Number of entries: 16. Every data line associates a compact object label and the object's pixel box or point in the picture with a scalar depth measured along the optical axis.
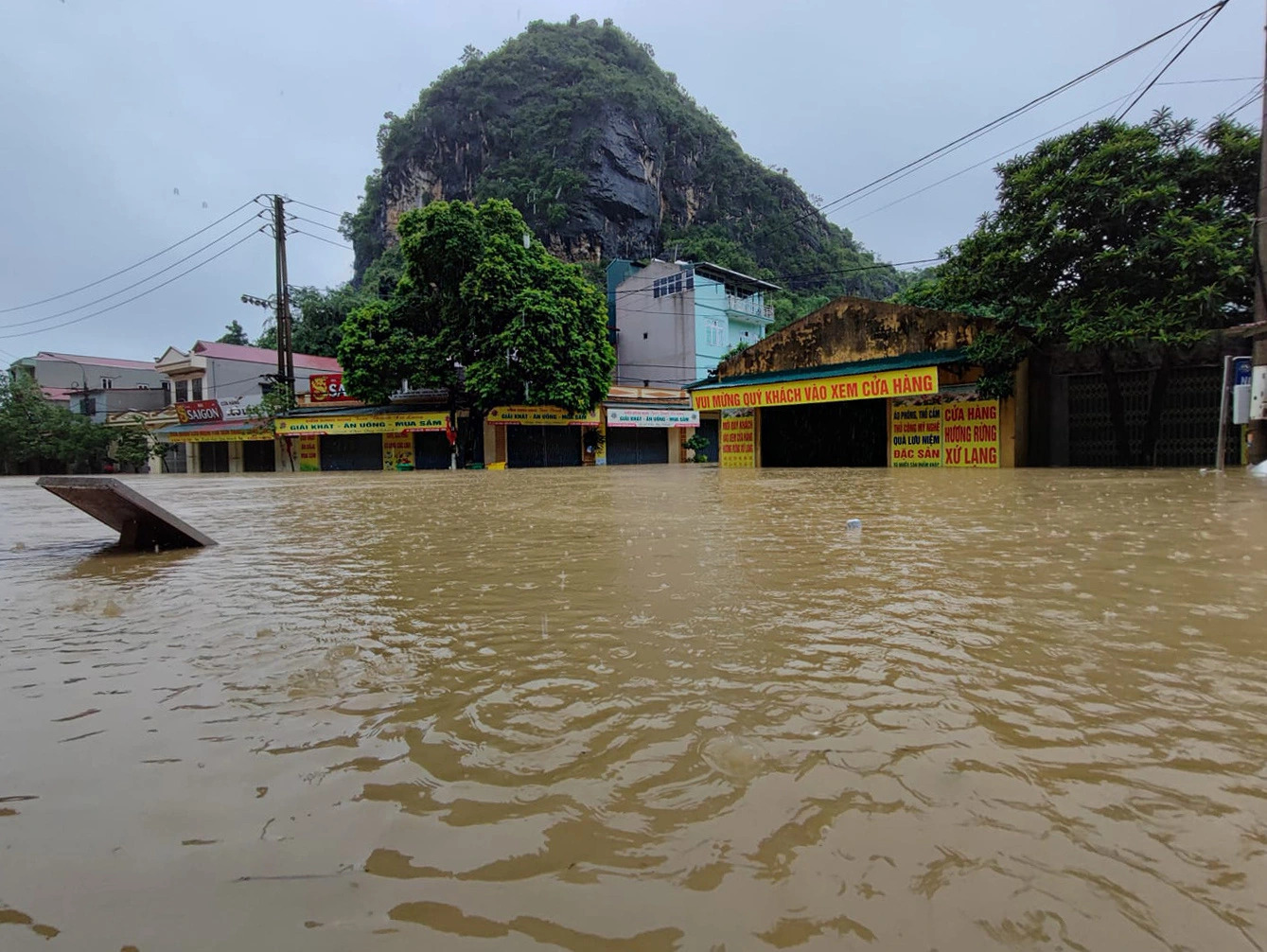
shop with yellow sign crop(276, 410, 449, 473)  27.78
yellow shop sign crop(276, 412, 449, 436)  27.33
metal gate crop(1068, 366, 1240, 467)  13.96
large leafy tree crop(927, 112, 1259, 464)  12.05
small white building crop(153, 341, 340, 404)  34.09
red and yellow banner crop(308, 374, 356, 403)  29.62
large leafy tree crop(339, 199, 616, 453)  23.81
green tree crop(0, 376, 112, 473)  31.53
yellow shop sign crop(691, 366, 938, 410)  16.47
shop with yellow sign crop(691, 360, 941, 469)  17.78
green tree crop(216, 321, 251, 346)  44.56
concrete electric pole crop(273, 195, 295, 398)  26.02
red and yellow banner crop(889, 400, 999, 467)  15.98
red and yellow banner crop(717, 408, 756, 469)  21.81
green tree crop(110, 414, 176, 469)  32.09
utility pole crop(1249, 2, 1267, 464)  10.16
